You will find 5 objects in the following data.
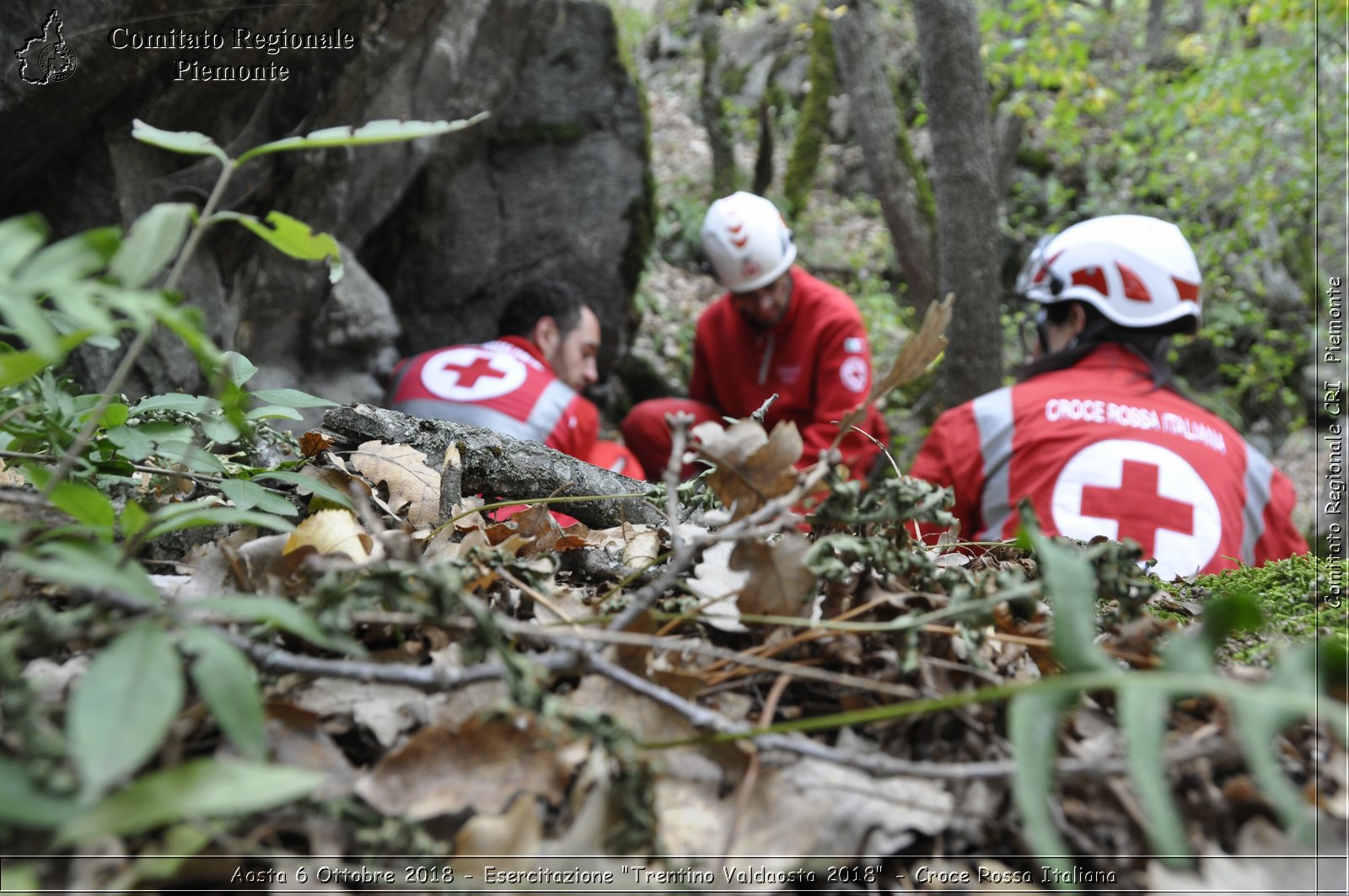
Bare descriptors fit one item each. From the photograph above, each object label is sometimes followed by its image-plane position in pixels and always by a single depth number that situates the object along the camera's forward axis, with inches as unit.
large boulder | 54.7
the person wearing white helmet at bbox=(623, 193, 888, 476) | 86.4
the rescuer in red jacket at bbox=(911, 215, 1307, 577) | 52.6
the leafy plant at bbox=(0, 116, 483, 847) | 9.5
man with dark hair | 68.4
